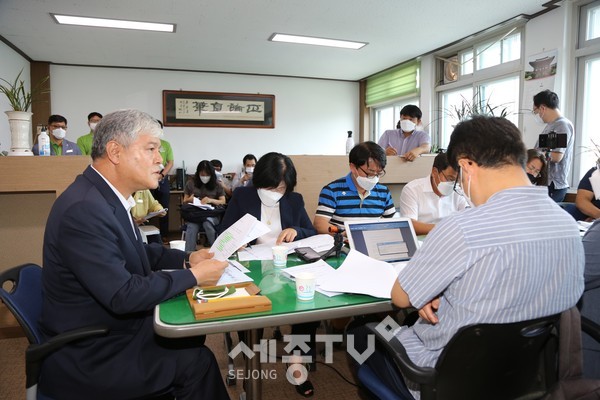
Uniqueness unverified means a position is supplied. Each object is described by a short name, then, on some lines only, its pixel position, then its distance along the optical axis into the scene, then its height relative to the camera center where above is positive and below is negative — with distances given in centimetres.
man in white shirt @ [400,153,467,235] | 251 -18
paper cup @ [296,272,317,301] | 128 -36
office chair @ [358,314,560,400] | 98 -50
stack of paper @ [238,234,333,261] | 185 -36
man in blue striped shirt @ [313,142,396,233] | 243 -16
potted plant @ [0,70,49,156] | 255 +31
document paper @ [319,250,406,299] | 135 -38
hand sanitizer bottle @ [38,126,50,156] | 266 +20
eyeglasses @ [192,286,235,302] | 125 -38
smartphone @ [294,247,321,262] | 174 -36
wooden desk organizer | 114 -39
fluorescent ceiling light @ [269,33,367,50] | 536 +180
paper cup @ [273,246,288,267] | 169 -35
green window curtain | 663 +158
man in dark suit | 118 -35
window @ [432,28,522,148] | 499 +125
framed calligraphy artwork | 717 +116
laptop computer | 174 -29
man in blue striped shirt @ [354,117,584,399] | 100 -21
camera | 368 +29
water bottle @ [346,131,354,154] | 375 +28
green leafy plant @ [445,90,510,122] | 473 +81
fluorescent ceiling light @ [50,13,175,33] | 458 +175
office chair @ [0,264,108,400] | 116 -47
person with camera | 378 +26
